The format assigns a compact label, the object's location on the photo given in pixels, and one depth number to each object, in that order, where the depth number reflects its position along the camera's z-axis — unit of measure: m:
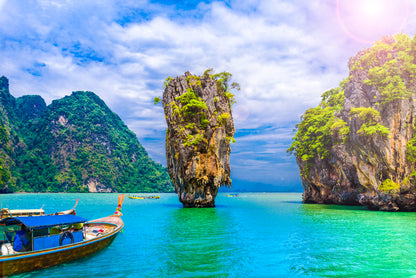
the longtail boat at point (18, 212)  22.41
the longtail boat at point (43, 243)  10.52
